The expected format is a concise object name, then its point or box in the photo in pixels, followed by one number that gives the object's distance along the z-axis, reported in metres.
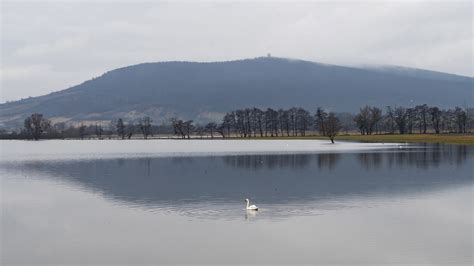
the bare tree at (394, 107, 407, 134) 175.75
